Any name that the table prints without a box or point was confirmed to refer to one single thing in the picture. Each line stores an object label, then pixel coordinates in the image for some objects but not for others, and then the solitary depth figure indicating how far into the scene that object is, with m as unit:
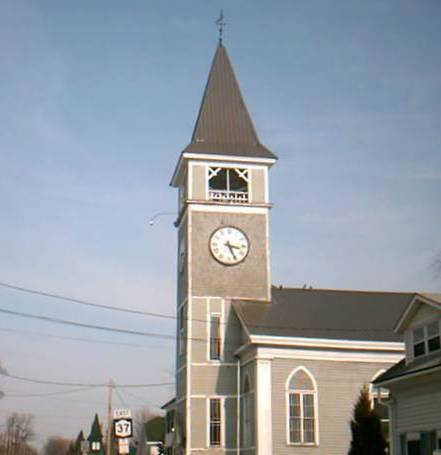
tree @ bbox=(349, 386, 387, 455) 30.09
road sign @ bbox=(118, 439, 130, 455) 24.17
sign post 23.56
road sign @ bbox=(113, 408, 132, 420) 24.01
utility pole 40.62
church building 38.69
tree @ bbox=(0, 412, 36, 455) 165.00
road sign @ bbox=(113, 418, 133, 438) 23.50
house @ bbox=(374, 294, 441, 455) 25.61
